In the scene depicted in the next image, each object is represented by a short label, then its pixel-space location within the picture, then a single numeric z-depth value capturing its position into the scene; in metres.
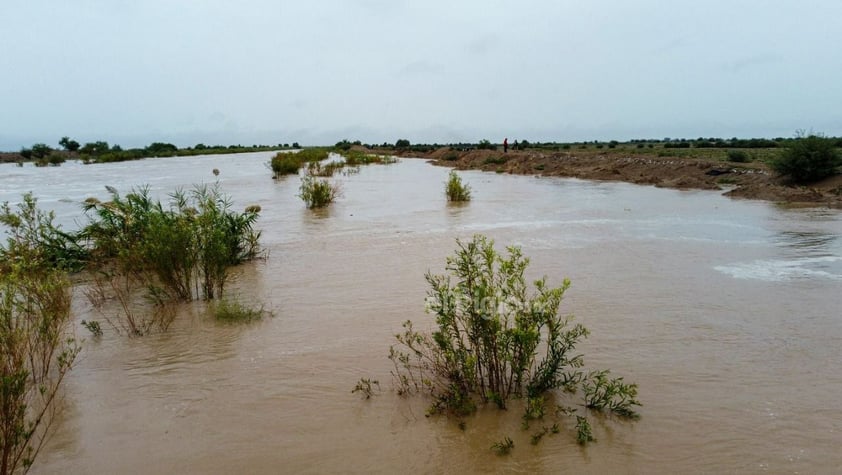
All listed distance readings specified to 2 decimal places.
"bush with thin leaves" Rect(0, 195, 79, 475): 2.80
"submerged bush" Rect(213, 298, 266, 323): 5.31
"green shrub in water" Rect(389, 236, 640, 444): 3.46
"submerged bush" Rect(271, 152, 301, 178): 26.83
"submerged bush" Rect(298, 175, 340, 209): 14.20
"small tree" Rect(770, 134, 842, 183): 15.11
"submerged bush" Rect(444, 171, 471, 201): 15.84
